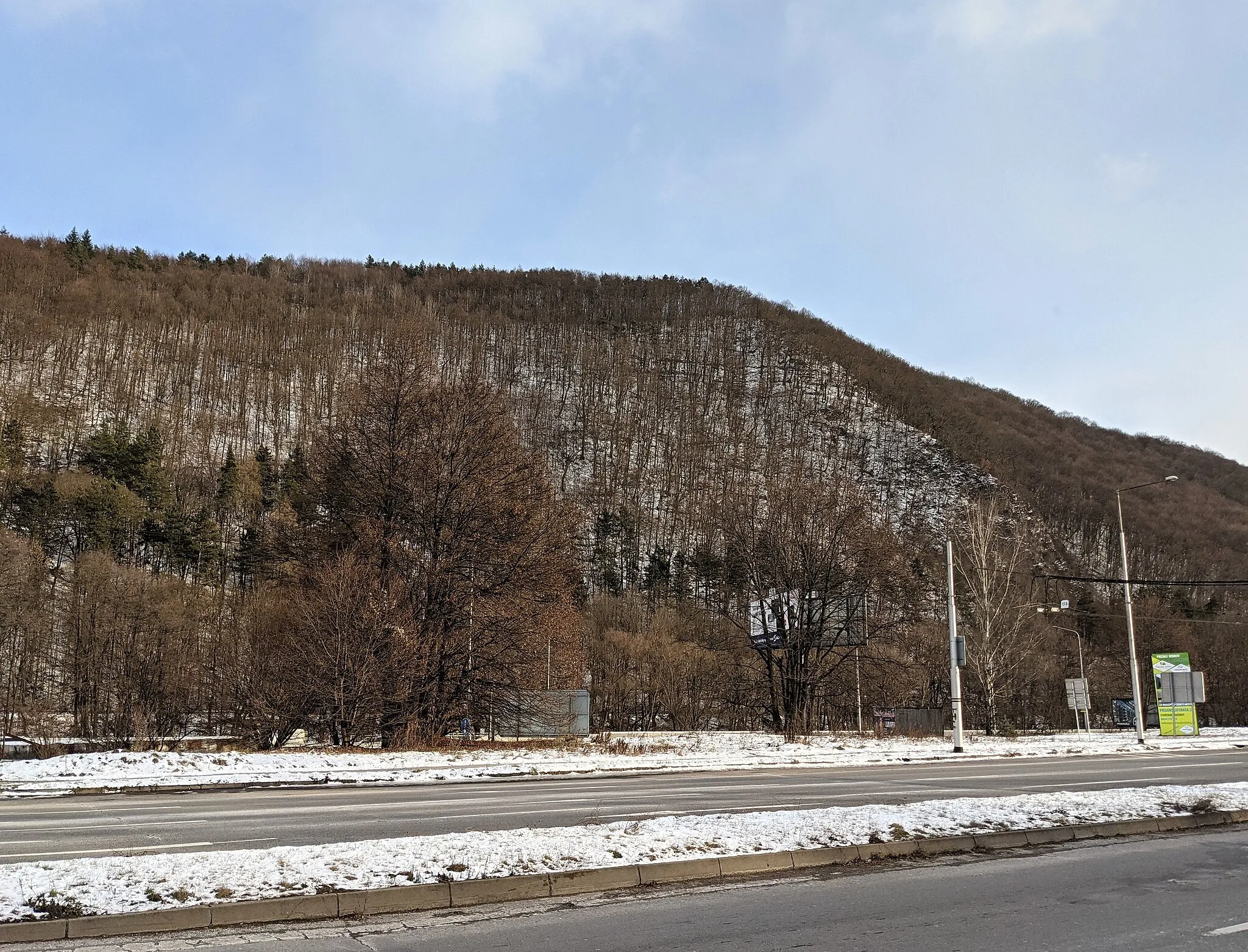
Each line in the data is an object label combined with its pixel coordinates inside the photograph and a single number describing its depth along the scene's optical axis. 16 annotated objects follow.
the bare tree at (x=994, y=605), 46.25
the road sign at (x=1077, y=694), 47.75
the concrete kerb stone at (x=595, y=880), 8.11
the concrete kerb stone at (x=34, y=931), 6.35
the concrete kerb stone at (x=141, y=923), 6.52
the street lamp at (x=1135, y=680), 35.25
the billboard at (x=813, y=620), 38.62
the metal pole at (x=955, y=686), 29.73
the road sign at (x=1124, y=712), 64.94
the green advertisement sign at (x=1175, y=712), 40.41
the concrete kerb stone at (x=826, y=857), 9.41
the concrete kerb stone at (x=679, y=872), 8.61
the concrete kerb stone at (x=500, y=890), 7.73
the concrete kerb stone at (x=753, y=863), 8.99
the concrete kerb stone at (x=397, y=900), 7.32
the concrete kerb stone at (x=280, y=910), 6.96
